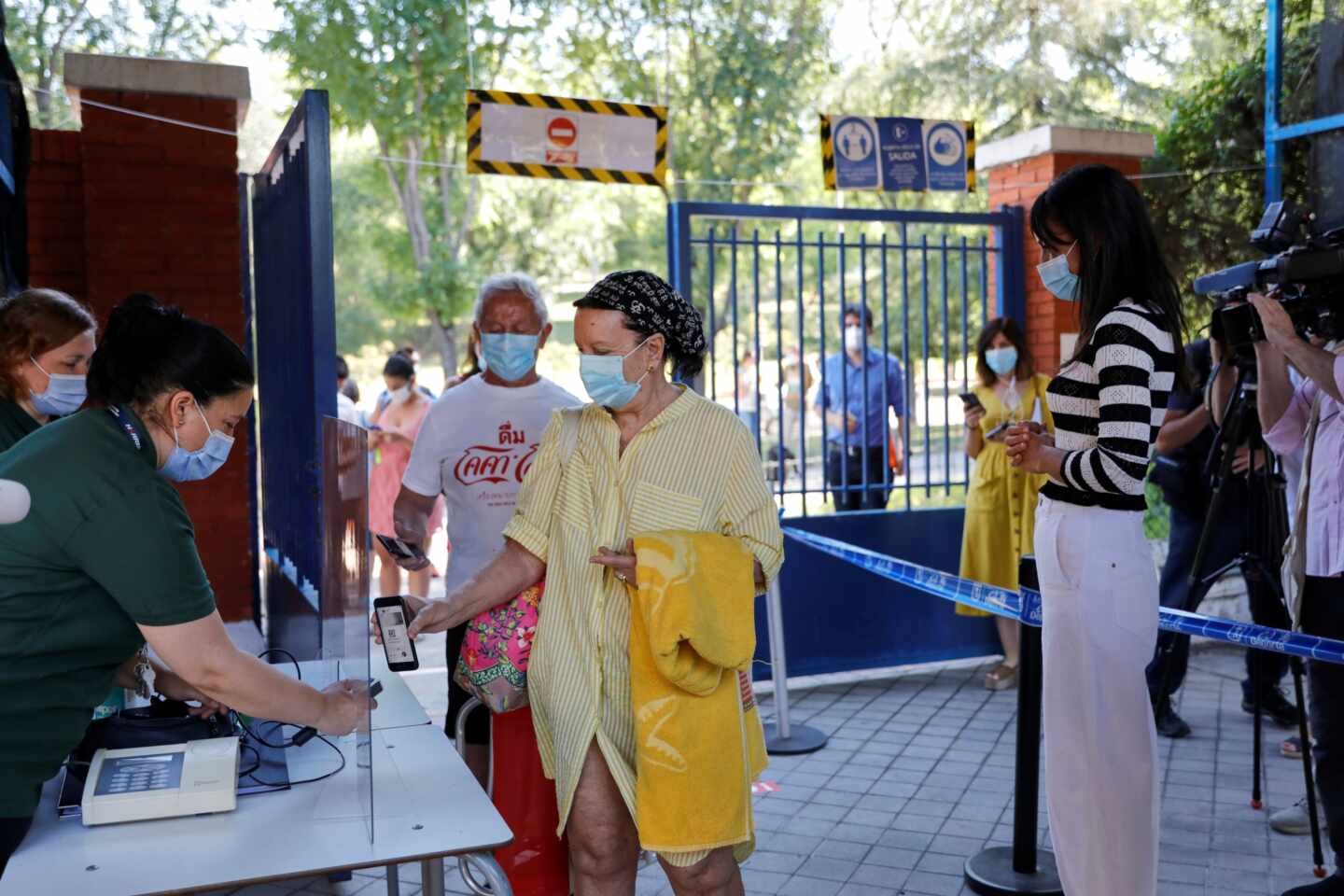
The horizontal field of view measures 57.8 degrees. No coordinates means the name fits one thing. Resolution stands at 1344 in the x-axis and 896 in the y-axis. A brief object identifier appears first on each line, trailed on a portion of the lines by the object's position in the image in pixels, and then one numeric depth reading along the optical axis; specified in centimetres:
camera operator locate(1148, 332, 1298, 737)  498
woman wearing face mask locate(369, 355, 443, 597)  770
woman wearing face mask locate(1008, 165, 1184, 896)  263
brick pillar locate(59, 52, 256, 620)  503
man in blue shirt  636
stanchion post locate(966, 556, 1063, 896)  341
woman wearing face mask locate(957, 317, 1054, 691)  559
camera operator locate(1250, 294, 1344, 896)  315
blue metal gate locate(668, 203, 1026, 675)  579
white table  184
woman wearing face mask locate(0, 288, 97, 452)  329
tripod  376
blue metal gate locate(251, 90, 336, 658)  320
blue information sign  645
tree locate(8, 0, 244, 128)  1620
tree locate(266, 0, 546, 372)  1431
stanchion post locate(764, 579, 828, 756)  500
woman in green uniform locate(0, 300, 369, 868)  196
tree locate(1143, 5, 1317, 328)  743
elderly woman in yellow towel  237
